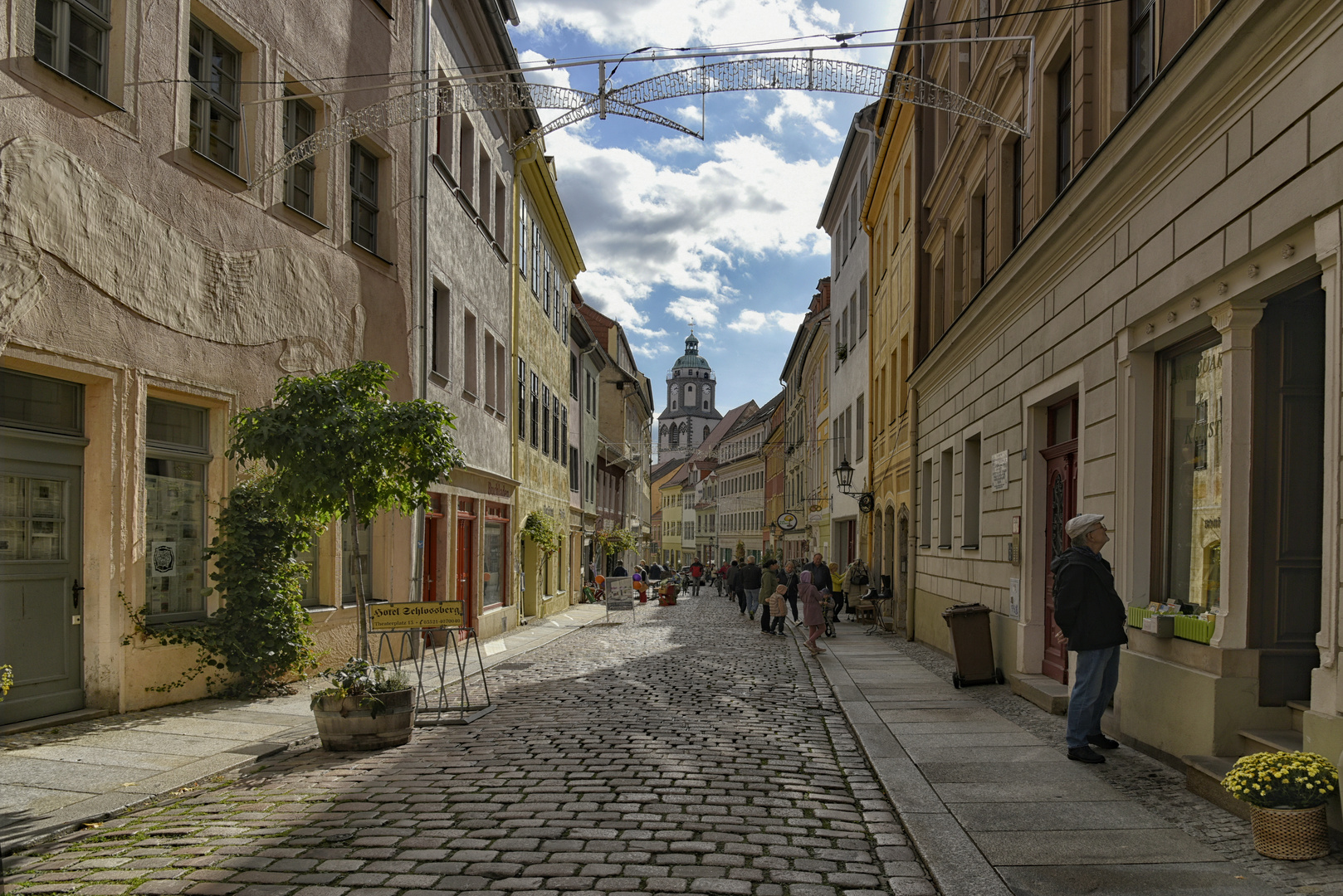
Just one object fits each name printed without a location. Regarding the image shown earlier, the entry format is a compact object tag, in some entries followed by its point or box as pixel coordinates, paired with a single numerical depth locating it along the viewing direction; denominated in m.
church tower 166.88
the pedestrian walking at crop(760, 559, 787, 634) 22.78
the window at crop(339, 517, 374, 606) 14.17
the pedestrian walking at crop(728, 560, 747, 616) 28.45
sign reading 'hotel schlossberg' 9.84
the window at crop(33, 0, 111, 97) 9.01
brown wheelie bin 12.23
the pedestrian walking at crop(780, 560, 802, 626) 27.45
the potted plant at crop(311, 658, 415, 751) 8.49
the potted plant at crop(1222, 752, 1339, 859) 5.29
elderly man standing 7.95
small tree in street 9.02
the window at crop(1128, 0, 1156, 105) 9.30
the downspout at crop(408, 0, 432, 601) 15.90
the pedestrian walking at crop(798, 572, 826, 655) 17.72
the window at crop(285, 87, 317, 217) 13.13
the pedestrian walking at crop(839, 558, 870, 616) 25.53
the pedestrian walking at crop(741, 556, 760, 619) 27.25
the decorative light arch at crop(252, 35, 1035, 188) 10.31
